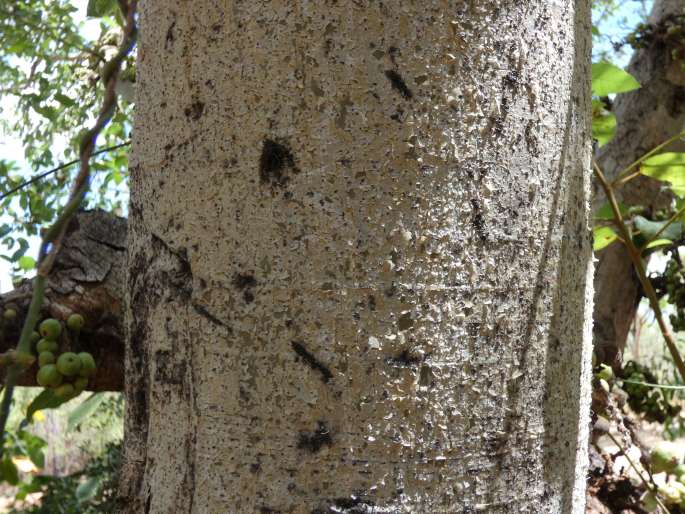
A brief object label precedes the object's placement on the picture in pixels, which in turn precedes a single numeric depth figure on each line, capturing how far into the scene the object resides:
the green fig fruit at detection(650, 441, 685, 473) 1.19
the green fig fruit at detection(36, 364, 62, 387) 1.02
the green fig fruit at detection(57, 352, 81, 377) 1.03
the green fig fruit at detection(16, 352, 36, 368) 0.79
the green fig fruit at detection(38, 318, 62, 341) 1.06
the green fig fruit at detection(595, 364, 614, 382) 1.13
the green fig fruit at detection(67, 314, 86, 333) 1.10
